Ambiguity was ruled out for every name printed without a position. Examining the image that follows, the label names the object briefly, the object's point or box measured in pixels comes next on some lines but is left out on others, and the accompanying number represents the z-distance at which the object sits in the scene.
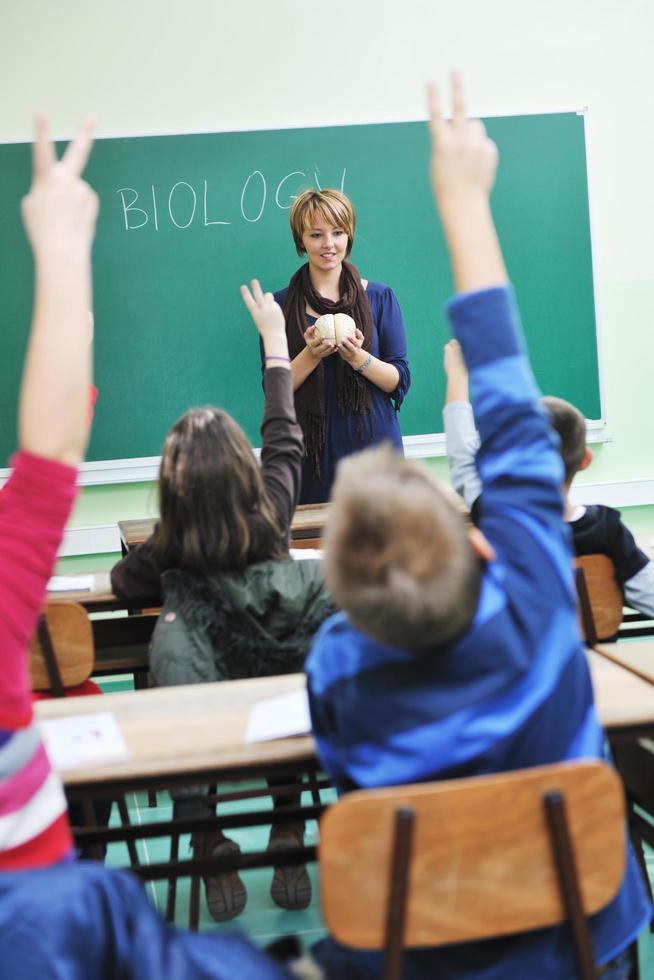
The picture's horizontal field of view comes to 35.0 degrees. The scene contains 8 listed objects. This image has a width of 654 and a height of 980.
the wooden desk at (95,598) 2.67
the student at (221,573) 2.19
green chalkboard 4.61
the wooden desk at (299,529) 3.25
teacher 3.72
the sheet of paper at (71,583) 2.82
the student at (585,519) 2.53
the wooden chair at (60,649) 2.27
